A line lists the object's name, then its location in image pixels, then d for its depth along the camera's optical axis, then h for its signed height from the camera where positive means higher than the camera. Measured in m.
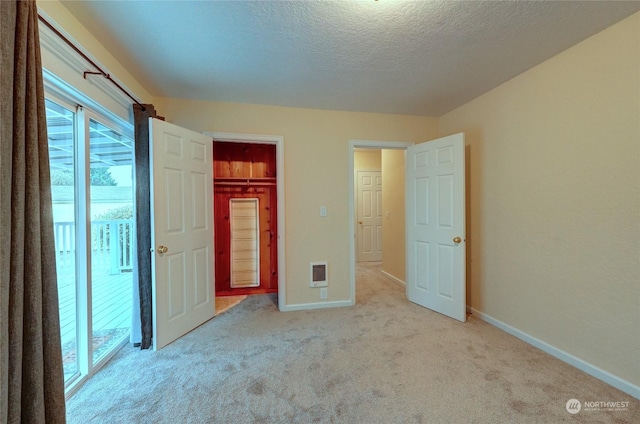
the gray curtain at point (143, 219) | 2.21 -0.03
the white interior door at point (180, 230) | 2.22 -0.14
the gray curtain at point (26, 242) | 0.94 -0.10
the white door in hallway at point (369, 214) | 5.79 -0.06
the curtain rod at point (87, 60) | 1.36 +0.98
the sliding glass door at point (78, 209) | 1.73 +0.05
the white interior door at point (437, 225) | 2.74 -0.17
